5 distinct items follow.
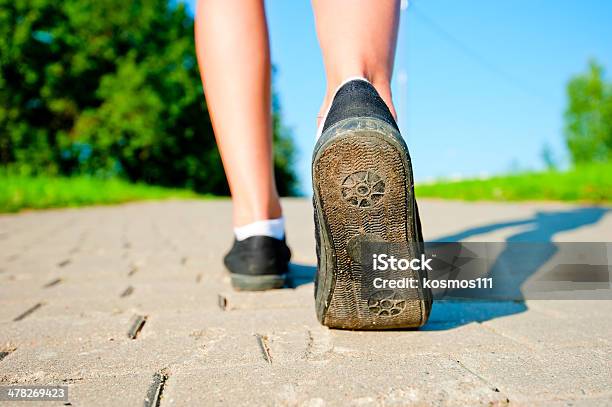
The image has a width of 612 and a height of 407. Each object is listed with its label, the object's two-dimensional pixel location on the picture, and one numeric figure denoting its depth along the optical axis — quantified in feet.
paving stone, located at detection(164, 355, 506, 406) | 2.88
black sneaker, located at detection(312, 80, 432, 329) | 3.48
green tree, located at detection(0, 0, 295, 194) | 66.69
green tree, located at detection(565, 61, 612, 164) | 103.96
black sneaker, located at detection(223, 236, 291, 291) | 5.55
